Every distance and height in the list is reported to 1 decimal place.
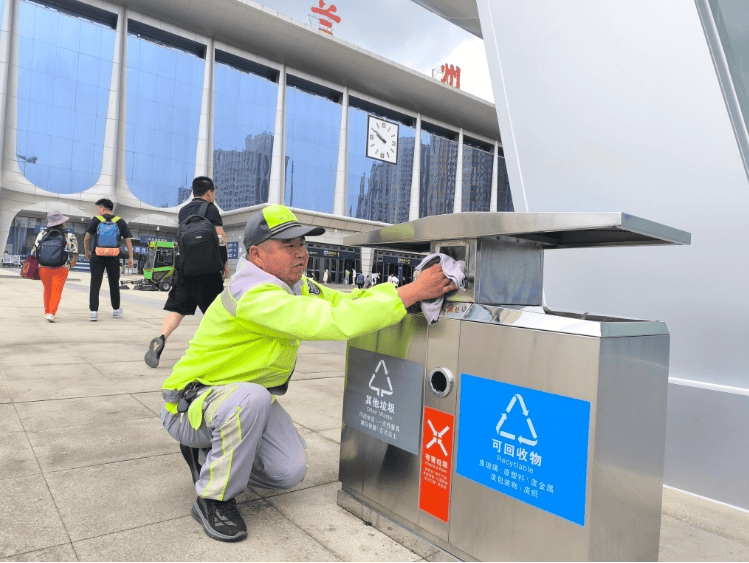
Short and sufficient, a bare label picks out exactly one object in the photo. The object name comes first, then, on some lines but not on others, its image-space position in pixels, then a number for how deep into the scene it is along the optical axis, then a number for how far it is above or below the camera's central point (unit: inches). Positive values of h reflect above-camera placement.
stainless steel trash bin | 56.6 -15.6
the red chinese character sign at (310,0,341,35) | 1461.6 +746.9
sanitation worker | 71.0 -14.2
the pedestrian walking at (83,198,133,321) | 274.1 +12.0
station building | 1194.2 +391.5
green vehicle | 802.8 -4.4
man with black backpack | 174.6 +2.8
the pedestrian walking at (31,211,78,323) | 276.5 +5.0
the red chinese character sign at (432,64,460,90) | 1745.8 +713.8
